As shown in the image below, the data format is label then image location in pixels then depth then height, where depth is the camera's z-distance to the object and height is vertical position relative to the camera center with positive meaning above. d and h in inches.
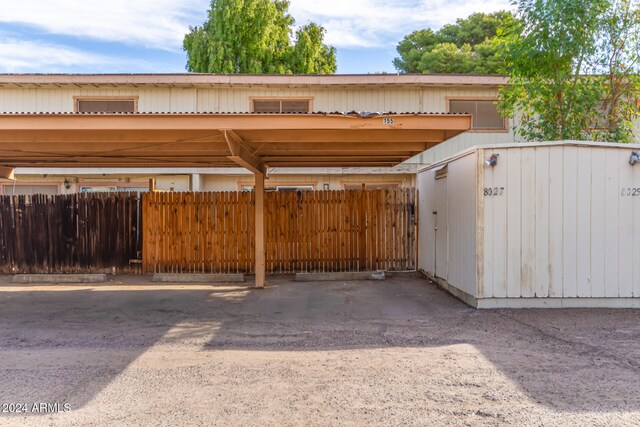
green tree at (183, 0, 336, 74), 937.5 +334.2
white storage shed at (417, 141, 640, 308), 285.4 -13.9
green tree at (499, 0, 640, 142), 357.7 +108.1
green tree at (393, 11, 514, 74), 1011.9 +376.3
